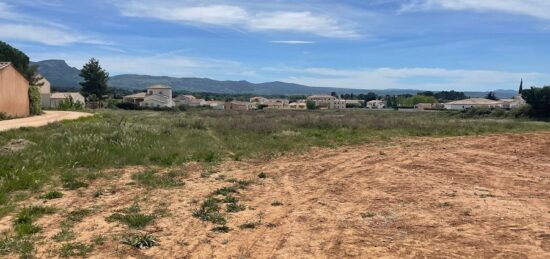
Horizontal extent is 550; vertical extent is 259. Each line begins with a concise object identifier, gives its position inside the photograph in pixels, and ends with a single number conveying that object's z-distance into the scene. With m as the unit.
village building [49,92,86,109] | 76.38
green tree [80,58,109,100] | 73.88
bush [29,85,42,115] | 32.34
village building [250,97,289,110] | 134.65
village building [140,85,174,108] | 101.47
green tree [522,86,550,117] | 56.62
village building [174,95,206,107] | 127.06
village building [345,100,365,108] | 153.45
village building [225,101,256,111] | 108.05
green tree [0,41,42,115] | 58.84
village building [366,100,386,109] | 145.39
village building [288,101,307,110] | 134.25
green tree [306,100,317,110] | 122.68
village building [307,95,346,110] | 143.95
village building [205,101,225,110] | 117.62
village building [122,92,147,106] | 109.55
